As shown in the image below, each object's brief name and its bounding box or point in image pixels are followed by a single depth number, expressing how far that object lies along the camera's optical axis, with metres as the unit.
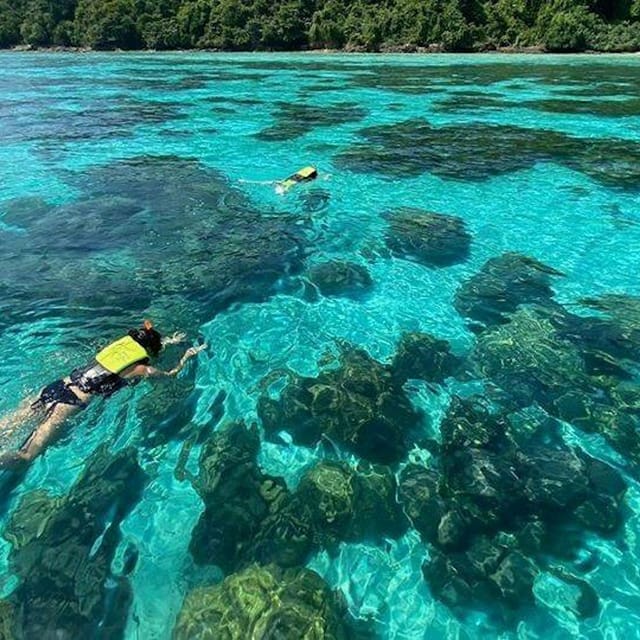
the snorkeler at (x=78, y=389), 6.01
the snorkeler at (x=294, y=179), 14.75
